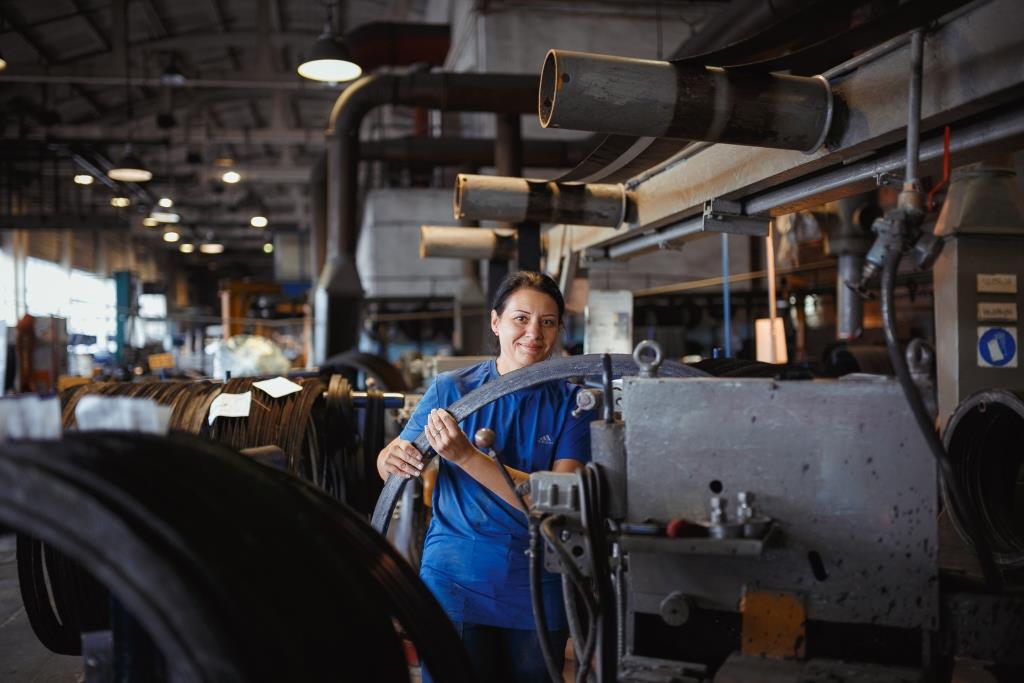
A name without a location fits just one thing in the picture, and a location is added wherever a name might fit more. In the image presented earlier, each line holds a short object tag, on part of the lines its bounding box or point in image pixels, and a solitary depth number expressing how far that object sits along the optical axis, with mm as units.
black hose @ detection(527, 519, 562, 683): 1394
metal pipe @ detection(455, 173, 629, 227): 2973
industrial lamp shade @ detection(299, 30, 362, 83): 5984
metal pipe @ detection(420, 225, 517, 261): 4164
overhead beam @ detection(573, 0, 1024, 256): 1511
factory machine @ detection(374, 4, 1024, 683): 1193
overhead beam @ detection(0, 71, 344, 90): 10914
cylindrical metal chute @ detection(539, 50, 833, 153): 1585
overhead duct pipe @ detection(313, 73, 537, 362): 7289
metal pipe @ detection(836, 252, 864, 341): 5984
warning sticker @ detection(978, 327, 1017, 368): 3877
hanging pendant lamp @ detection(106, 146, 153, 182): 9844
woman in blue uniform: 1907
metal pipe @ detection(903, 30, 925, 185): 1349
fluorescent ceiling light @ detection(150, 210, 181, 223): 14084
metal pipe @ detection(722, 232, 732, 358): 4238
